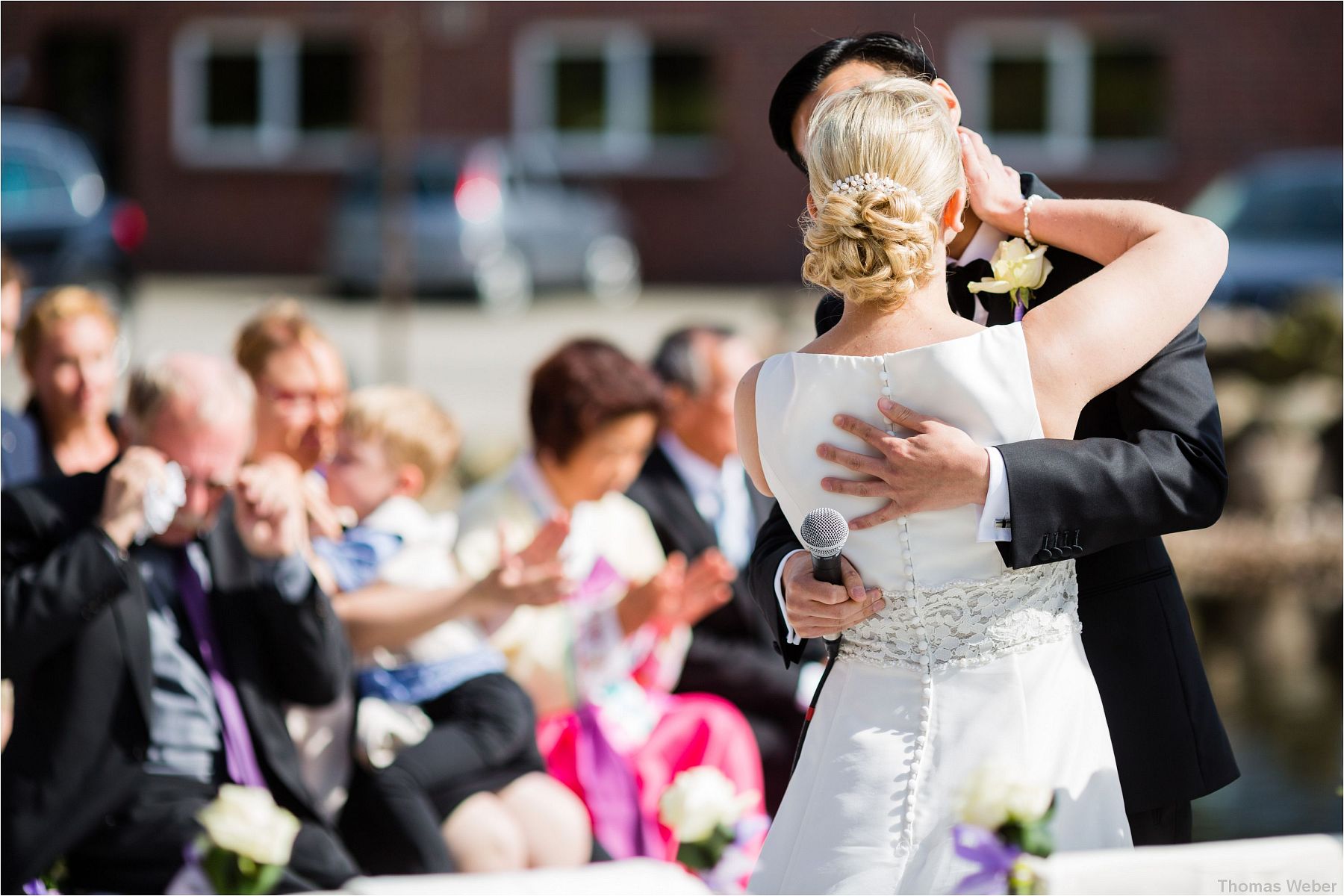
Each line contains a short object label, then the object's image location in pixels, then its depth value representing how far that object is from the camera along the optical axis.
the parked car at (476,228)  35.56
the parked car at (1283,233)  24.12
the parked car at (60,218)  27.00
